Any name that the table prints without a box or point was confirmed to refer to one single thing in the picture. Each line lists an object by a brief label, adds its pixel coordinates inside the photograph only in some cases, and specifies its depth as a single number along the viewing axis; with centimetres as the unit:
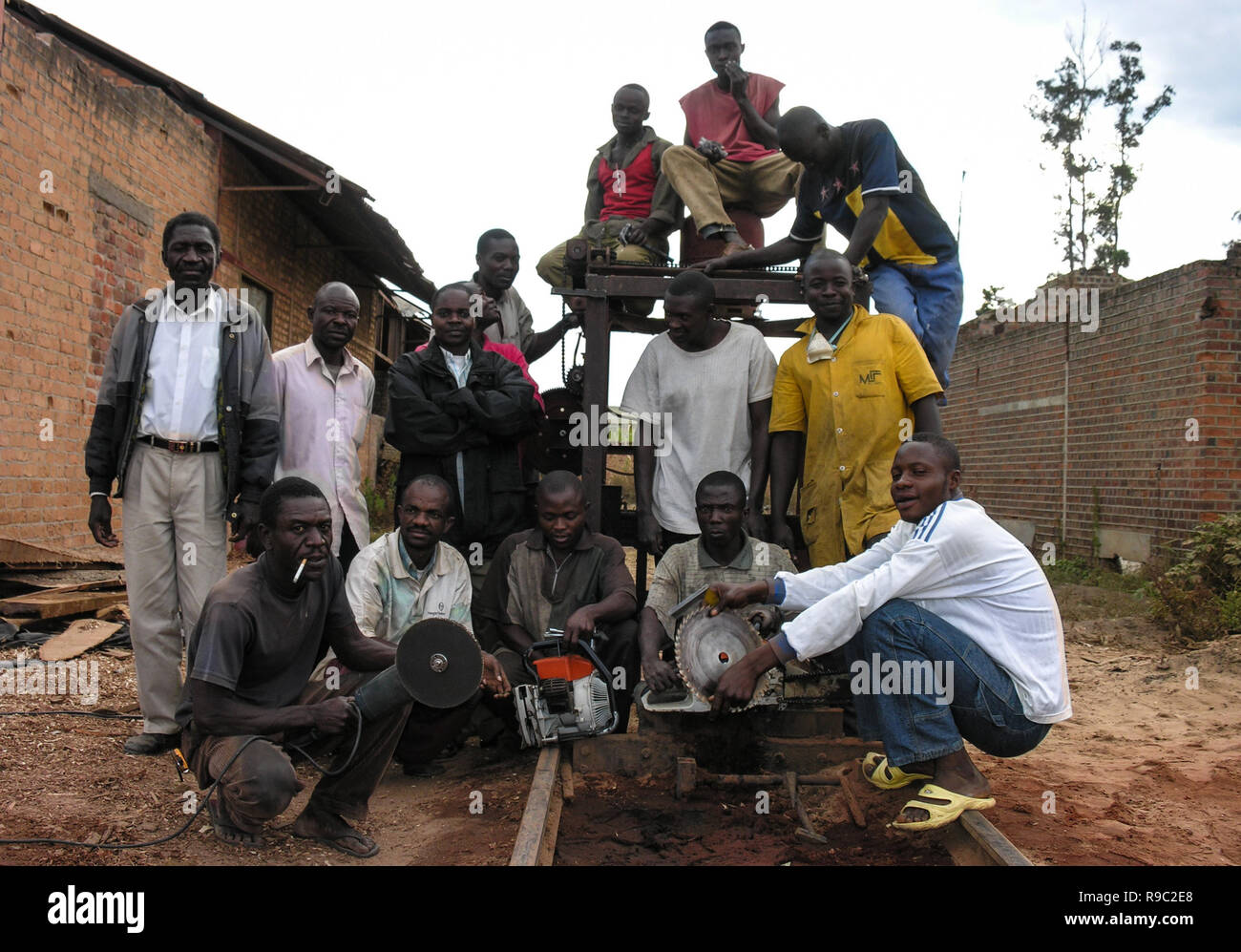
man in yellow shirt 438
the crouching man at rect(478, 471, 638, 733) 450
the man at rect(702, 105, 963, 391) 473
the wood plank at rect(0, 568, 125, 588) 670
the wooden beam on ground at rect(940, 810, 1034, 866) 294
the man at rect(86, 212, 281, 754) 427
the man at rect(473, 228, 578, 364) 573
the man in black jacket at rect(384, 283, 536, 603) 479
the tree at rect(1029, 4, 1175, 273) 2347
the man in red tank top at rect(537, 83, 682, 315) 593
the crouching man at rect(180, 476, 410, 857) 317
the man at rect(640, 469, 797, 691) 426
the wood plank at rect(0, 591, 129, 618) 622
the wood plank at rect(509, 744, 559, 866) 289
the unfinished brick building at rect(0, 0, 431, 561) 705
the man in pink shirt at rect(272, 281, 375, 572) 474
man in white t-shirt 484
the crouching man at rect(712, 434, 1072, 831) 338
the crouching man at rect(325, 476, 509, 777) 416
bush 725
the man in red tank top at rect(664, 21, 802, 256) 564
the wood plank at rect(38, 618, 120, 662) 581
